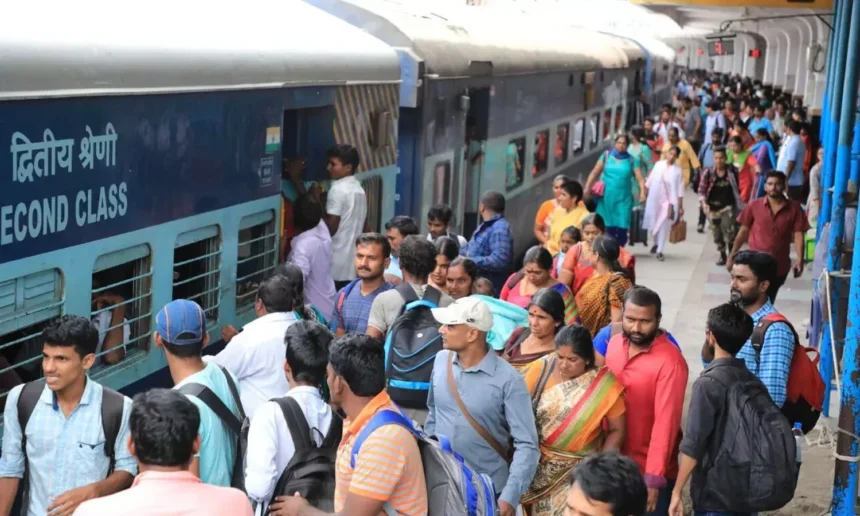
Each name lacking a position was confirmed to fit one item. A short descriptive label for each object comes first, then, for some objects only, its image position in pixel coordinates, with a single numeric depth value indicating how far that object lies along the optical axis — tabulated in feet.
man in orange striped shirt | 24.44
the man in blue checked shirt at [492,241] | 56.24
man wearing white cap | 30.63
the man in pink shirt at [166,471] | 20.03
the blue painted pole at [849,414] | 36.11
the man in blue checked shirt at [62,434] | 27.02
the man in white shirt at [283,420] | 26.91
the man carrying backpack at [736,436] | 32.37
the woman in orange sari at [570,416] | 32.55
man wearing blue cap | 28.43
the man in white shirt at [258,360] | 33.06
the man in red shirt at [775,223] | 65.67
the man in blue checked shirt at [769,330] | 35.73
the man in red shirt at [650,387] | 33.55
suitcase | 106.92
